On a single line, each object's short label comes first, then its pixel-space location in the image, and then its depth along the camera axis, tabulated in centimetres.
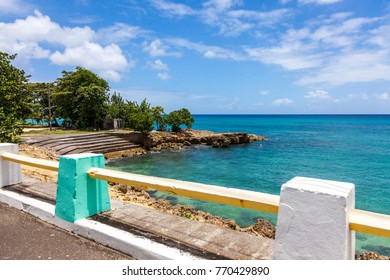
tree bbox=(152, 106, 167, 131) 3644
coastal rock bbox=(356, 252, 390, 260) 740
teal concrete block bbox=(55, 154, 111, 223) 354
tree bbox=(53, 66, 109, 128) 3216
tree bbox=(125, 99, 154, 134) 3141
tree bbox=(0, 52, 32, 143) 1144
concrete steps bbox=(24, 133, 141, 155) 2338
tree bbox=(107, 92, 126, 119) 3540
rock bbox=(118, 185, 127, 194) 1308
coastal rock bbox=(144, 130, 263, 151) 3341
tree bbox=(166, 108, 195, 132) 3803
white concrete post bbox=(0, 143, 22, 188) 517
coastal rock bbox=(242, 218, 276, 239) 865
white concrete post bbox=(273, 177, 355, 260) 200
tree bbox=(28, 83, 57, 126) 3520
